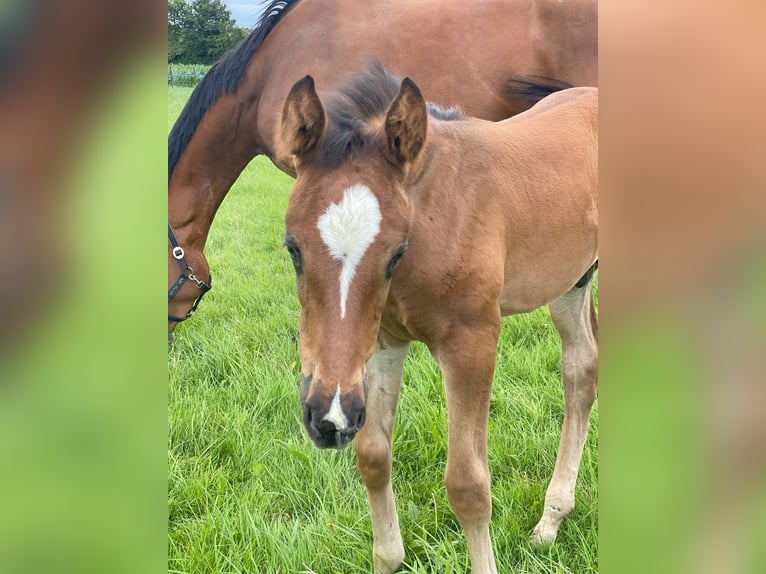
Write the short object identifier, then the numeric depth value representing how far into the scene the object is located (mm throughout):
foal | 1440
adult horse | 3650
